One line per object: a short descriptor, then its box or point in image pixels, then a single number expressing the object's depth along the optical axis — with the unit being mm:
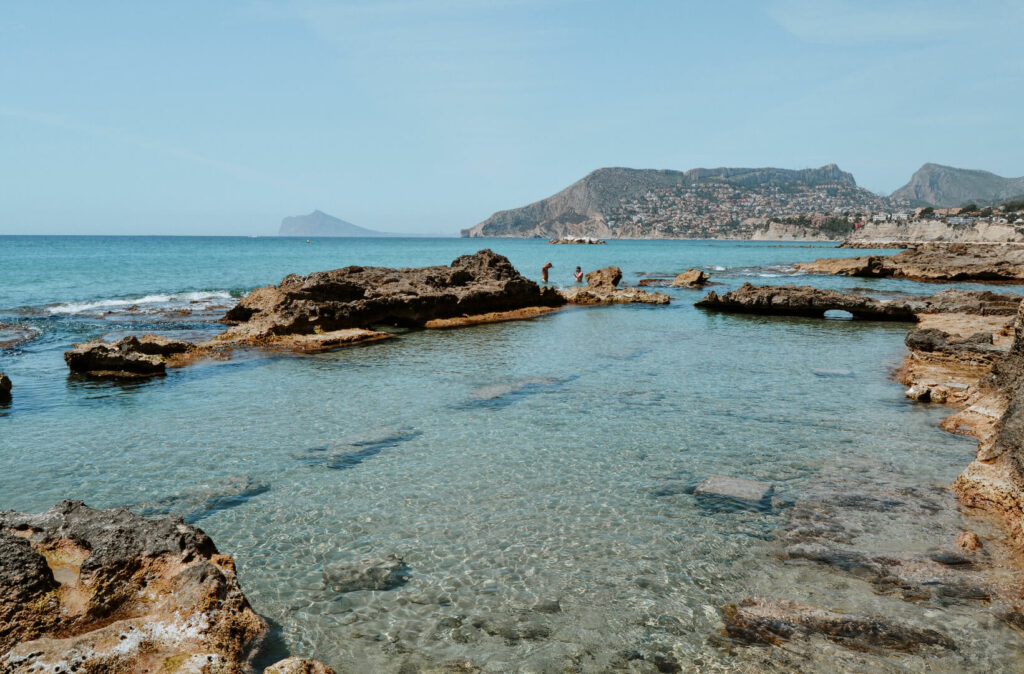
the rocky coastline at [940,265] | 46350
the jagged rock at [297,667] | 3887
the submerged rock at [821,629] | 5234
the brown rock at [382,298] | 22422
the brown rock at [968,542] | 6786
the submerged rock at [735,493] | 8156
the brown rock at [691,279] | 44719
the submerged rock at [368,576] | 6242
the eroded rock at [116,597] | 3953
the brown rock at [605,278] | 39781
